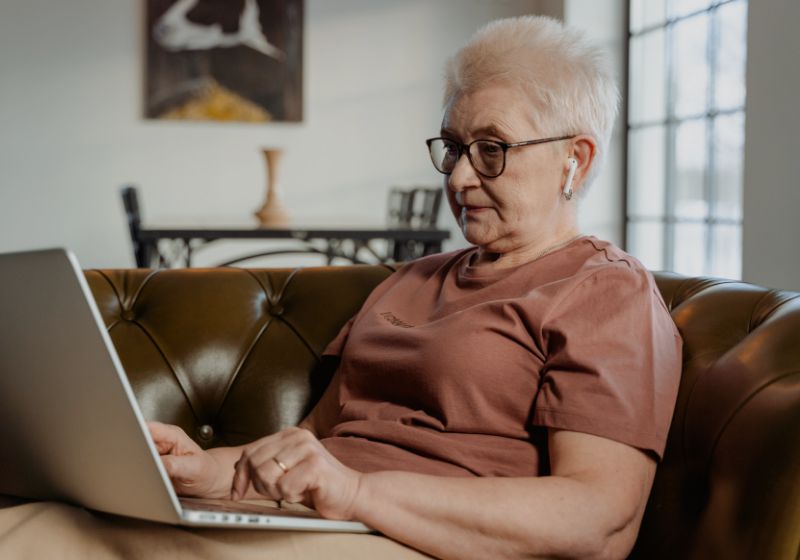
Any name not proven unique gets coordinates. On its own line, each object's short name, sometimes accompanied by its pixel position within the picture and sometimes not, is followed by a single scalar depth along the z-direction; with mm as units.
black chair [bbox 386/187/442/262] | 4641
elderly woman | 1114
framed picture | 6762
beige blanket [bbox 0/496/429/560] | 1060
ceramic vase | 4840
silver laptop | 910
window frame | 4953
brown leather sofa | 1081
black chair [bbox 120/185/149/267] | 4363
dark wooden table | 4051
